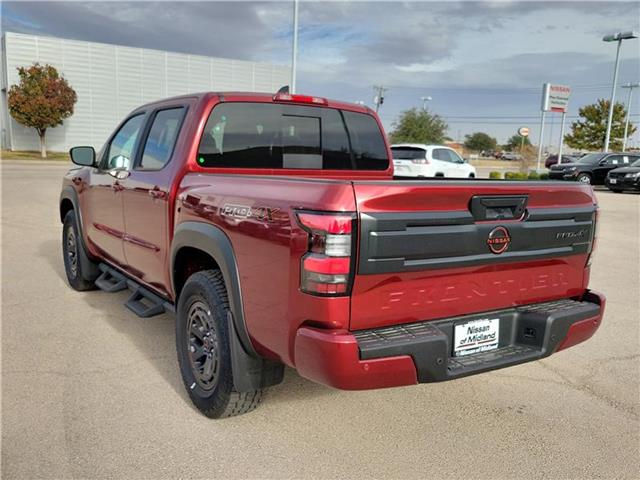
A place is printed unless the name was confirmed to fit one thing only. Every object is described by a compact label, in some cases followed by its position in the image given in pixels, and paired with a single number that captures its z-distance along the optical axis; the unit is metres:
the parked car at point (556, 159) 37.04
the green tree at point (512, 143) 105.12
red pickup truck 2.33
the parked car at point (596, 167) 22.69
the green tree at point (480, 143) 105.75
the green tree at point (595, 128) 45.38
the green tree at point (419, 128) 47.22
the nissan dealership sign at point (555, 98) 34.09
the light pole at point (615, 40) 32.17
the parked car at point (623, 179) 20.54
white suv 18.97
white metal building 38.88
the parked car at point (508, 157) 80.79
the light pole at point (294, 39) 21.08
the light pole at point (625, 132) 47.04
